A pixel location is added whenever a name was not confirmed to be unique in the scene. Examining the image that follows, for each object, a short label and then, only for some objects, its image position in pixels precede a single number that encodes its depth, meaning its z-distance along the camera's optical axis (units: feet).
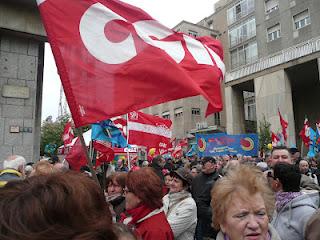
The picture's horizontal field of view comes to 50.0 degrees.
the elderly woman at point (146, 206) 9.03
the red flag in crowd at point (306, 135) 47.75
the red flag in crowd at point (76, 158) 21.83
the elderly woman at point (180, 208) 11.50
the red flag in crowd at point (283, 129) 47.12
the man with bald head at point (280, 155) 14.33
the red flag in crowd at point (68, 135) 32.60
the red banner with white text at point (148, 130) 25.52
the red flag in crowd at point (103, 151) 21.18
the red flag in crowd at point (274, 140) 52.80
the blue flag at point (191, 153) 74.60
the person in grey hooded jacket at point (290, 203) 9.49
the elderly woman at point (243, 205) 7.77
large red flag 9.59
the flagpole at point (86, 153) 7.94
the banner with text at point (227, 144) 40.81
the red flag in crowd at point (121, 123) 29.66
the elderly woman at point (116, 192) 13.20
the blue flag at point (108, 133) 20.83
